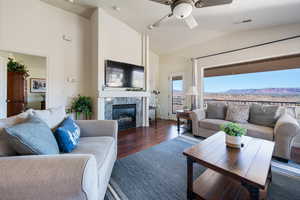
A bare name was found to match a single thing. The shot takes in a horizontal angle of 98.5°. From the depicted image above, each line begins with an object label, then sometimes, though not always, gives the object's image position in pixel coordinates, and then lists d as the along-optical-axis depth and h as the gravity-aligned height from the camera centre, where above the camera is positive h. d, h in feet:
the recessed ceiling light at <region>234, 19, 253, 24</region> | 8.79 +5.35
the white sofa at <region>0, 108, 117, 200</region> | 2.25 -1.43
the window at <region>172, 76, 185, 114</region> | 15.75 +0.51
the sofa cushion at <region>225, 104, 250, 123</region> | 8.97 -1.08
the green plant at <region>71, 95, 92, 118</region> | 10.52 -0.68
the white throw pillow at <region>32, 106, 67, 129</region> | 4.35 -0.66
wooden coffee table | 3.30 -1.95
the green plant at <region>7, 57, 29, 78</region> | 12.19 +3.00
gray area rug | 4.45 -3.27
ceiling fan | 5.78 +4.30
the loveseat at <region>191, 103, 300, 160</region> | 6.47 -1.77
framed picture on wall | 17.07 +1.72
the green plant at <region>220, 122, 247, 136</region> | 4.85 -1.21
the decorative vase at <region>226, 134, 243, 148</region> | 4.87 -1.65
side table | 10.90 -1.51
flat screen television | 10.99 +2.13
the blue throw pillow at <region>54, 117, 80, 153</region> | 4.09 -1.30
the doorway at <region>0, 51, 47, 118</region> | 9.76 +1.48
